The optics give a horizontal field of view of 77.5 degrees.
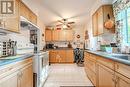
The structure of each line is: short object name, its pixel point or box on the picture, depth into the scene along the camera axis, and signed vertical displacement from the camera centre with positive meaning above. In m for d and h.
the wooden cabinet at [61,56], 4.60 -0.67
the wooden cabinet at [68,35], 4.89 +0.56
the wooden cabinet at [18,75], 0.95 -0.44
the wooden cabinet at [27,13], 1.84 +0.82
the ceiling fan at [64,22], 4.00 +1.11
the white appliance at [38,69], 1.91 -0.60
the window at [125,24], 1.82 +0.46
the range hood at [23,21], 1.79 +0.54
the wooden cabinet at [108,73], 0.93 -0.44
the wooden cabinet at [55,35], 4.87 +0.56
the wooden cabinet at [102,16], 2.17 +0.77
